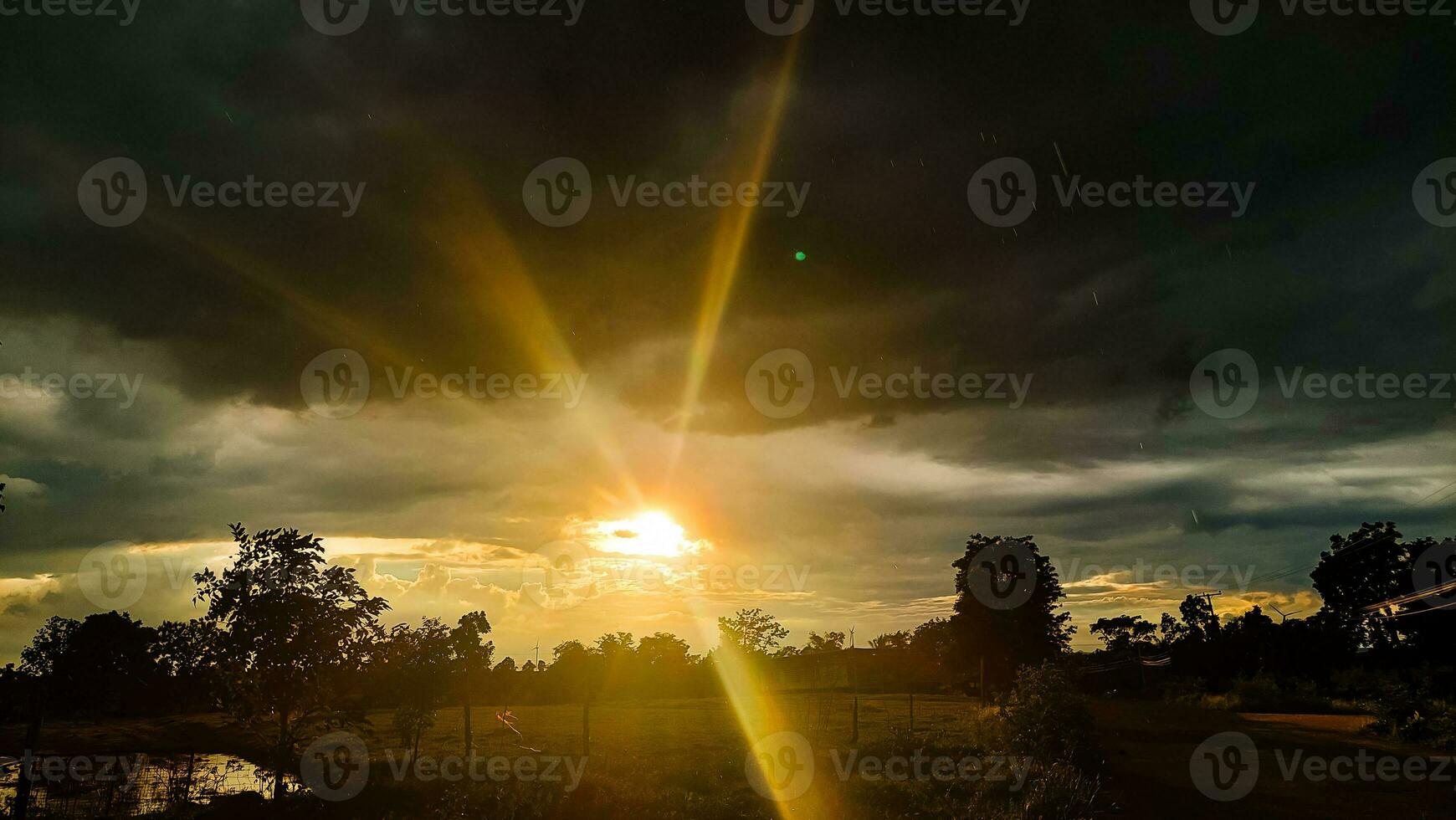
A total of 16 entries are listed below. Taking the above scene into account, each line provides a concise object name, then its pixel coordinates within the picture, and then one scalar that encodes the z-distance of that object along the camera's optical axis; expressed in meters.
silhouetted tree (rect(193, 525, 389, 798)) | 16.16
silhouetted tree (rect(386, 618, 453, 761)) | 37.41
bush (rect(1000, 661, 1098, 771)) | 28.39
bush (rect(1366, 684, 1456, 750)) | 32.90
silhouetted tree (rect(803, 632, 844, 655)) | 125.81
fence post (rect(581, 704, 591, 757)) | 35.27
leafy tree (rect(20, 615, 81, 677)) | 67.12
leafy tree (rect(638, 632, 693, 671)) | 122.18
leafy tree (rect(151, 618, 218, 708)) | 16.14
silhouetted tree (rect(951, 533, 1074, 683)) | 63.41
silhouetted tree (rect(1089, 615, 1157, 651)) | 132.88
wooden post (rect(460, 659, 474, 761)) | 39.56
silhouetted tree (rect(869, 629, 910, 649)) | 127.75
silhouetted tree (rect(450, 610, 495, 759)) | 40.78
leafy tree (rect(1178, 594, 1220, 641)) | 99.81
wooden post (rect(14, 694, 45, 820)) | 17.31
